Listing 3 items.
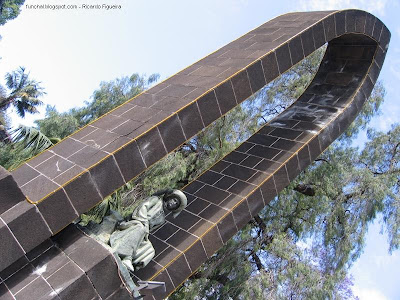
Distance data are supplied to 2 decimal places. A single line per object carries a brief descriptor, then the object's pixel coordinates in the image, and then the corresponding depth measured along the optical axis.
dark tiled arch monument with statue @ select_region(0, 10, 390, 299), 3.50
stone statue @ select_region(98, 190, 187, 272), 4.01
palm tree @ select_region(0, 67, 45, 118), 15.95
